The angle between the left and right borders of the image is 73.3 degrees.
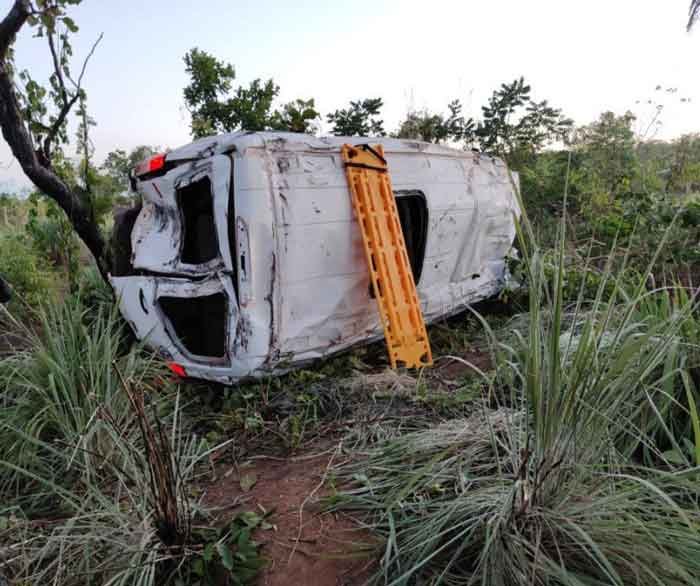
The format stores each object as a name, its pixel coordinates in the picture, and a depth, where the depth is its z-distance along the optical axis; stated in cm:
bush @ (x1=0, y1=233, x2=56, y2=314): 569
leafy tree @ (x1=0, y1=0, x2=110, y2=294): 396
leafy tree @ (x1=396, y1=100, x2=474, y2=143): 800
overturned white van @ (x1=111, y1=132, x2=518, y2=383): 298
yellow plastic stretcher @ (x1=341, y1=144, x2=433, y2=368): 353
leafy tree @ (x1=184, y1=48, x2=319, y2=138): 807
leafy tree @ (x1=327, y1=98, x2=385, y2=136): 753
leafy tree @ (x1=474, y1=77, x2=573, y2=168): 759
